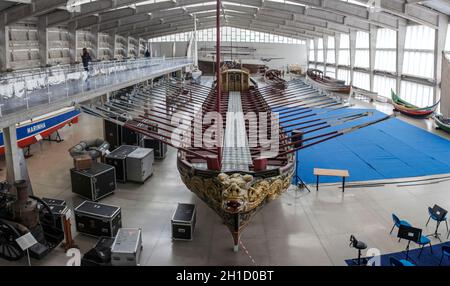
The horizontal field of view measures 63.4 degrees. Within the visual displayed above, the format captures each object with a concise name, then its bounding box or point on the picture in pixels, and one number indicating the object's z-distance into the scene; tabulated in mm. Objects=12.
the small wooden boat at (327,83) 34125
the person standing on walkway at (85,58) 16281
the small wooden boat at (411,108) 24311
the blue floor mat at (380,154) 14188
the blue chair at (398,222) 8711
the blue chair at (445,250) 7423
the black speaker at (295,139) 12333
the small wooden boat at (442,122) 20484
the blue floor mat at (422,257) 8000
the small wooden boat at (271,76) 30403
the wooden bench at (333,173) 12005
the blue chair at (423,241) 8202
